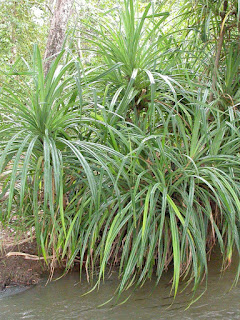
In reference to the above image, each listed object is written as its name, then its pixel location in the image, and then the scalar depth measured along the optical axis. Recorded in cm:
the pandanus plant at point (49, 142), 159
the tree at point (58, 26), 400
